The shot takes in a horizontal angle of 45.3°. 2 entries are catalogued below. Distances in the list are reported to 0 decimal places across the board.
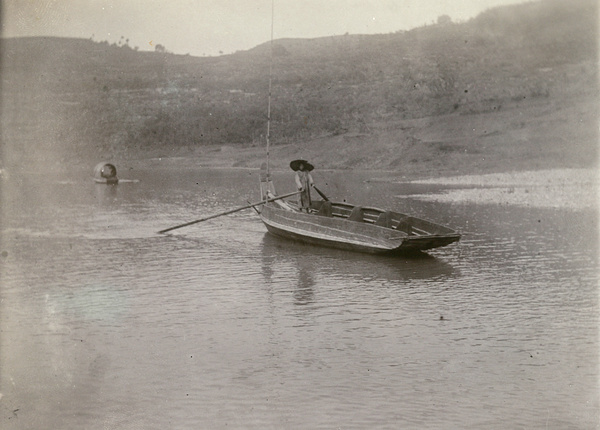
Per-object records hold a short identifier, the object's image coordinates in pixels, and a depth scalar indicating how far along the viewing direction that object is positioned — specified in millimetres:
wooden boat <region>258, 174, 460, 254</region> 17203
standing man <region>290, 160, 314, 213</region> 20047
